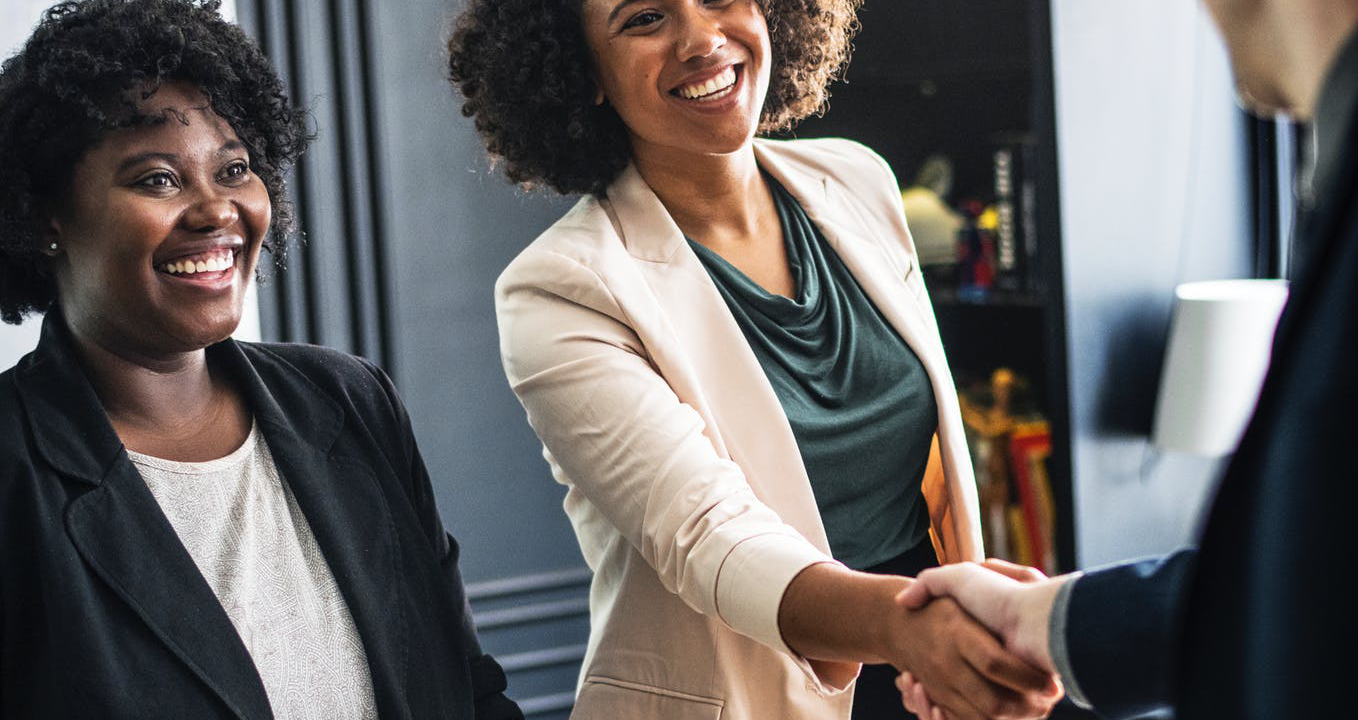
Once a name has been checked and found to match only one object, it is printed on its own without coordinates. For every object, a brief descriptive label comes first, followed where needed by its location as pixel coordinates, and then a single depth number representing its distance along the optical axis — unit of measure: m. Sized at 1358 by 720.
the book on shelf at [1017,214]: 3.06
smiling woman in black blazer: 1.29
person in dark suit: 0.69
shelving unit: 3.21
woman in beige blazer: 1.38
